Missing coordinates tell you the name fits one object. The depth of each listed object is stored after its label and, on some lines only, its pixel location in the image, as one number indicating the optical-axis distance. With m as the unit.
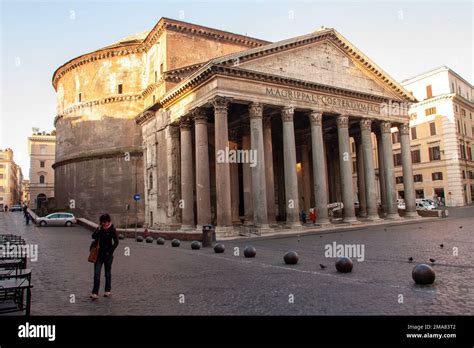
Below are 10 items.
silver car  31.27
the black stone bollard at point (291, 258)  10.68
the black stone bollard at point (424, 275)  7.29
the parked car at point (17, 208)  64.75
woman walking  7.03
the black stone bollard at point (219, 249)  14.07
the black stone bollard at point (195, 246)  15.45
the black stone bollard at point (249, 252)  12.45
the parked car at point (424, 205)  36.91
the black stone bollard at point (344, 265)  9.02
